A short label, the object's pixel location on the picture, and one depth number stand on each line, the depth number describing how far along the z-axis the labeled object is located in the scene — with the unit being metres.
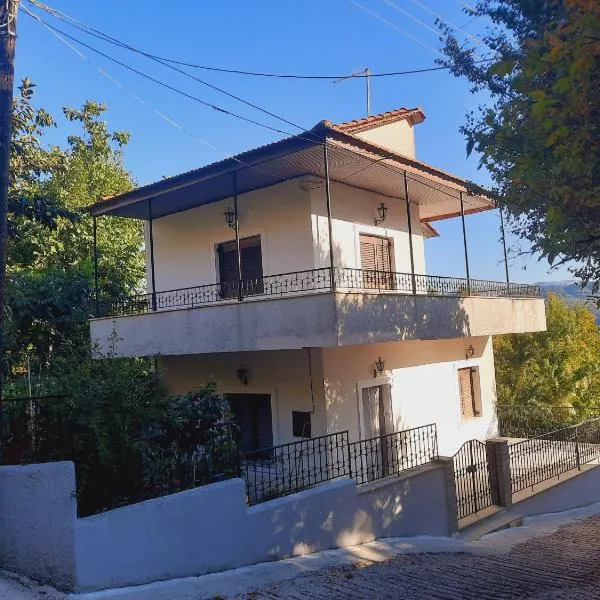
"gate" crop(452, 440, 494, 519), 9.79
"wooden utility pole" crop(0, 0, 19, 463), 5.79
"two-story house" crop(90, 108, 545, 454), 9.20
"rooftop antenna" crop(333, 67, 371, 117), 12.64
